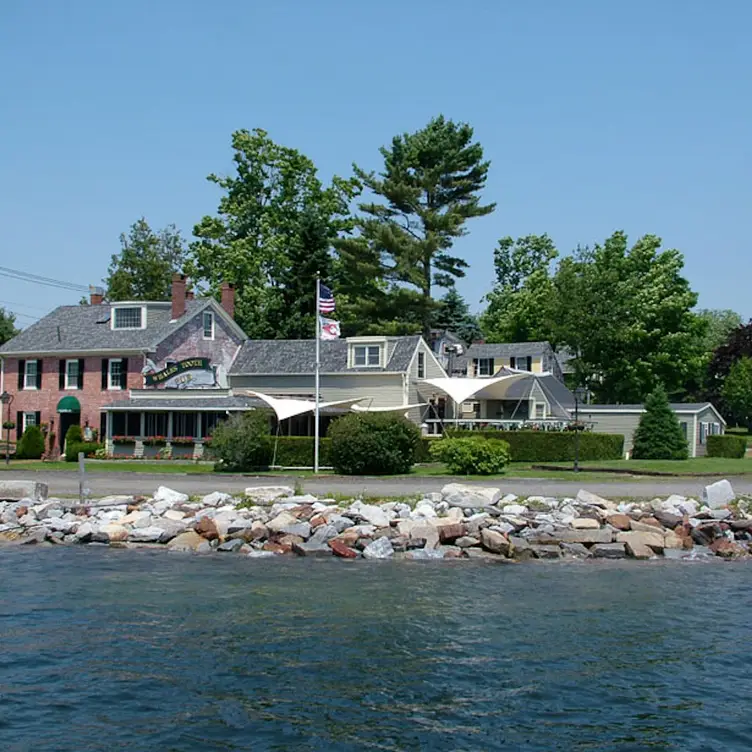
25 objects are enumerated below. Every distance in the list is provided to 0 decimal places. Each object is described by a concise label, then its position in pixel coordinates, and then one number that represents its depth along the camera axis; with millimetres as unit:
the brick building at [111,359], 51031
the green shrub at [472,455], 34500
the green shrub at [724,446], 50000
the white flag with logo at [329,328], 43844
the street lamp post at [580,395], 43875
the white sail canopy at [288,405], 42156
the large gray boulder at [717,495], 25766
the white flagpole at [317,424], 38812
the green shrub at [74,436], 49500
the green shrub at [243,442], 38188
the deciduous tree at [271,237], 63750
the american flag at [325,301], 40719
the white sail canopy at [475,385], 46281
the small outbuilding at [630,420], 50656
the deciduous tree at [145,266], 78650
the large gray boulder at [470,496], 25094
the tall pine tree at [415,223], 62562
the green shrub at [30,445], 49906
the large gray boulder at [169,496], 26812
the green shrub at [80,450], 48125
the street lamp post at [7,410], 52484
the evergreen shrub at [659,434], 46875
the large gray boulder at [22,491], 28111
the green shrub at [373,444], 35625
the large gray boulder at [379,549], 21844
